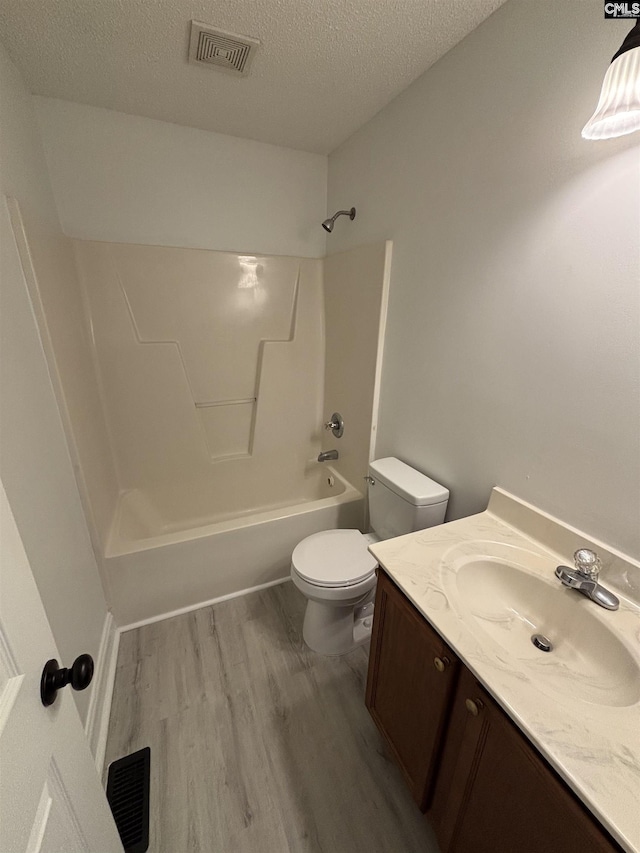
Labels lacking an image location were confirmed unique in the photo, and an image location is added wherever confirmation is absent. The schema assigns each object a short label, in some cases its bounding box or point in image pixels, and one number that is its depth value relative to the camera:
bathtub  1.68
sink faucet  0.89
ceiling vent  1.20
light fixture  0.68
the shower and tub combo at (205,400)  1.70
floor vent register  1.04
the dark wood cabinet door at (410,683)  0.89
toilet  1.46
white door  0.43
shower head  1.91
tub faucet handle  2.29
